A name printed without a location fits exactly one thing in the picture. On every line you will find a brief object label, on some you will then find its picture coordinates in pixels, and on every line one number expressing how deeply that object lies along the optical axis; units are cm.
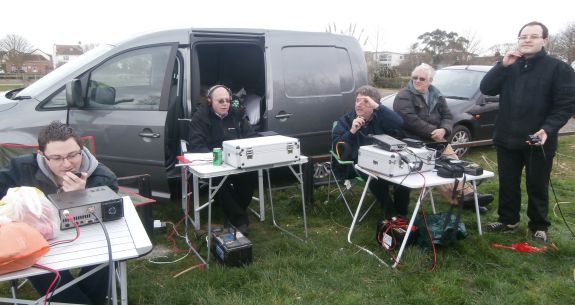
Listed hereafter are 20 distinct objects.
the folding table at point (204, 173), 304
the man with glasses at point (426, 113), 411
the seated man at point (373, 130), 389
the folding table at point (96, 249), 163
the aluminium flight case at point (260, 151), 309
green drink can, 324
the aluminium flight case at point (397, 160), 313
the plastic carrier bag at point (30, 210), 171
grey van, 369
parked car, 668
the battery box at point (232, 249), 304
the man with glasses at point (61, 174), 218
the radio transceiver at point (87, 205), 191
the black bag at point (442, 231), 324
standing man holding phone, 328
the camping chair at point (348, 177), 391
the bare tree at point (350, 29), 1277
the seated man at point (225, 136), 374
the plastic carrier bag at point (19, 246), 148
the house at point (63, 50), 4805
